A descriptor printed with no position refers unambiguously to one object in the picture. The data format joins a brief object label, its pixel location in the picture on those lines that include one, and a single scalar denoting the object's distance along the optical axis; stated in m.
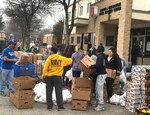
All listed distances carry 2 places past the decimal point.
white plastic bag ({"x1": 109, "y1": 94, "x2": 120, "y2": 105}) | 5.10
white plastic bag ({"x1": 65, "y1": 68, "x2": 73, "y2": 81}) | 5.91
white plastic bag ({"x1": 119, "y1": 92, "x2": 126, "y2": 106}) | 5.03
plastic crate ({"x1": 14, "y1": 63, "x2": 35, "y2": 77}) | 5.01
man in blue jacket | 5.12
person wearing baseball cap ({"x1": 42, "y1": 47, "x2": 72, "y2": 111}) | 4.37
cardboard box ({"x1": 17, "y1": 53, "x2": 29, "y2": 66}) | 5.02
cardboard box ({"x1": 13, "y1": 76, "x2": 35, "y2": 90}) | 4.47
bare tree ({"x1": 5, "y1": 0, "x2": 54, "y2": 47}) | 17.96
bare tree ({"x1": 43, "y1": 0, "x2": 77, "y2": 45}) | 14.43
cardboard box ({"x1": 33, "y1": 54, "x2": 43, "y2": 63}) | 8.53
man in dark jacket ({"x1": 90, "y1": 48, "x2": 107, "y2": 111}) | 4.58
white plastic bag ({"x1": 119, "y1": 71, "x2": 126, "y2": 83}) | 5.66
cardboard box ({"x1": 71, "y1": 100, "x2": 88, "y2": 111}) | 4.57
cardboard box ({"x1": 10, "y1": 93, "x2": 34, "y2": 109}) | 4.40
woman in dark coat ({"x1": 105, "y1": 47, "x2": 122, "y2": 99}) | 5.29
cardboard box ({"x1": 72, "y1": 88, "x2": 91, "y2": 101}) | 4.59
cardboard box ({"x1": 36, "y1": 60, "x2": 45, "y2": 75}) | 7.91
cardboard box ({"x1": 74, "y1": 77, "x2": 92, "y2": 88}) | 4.83
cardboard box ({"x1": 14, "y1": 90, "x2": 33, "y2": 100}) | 4.43
